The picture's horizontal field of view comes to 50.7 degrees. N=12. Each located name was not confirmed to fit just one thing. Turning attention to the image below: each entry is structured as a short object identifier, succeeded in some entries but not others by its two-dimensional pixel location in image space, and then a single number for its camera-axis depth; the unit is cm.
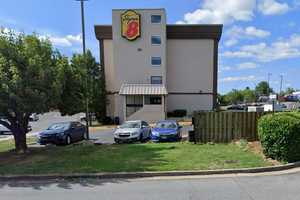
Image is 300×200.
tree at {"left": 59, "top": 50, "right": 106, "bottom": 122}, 1530
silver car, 1915
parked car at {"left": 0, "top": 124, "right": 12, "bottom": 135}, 3010
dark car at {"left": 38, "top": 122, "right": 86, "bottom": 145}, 1966
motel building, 4053
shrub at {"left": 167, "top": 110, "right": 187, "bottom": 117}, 4253
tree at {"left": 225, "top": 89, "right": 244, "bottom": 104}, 11938
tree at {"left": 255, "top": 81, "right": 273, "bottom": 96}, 12466
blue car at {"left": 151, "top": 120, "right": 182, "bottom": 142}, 1873
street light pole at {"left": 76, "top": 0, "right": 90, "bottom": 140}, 2069
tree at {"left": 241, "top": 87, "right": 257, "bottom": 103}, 11538
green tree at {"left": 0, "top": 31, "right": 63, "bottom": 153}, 1250
